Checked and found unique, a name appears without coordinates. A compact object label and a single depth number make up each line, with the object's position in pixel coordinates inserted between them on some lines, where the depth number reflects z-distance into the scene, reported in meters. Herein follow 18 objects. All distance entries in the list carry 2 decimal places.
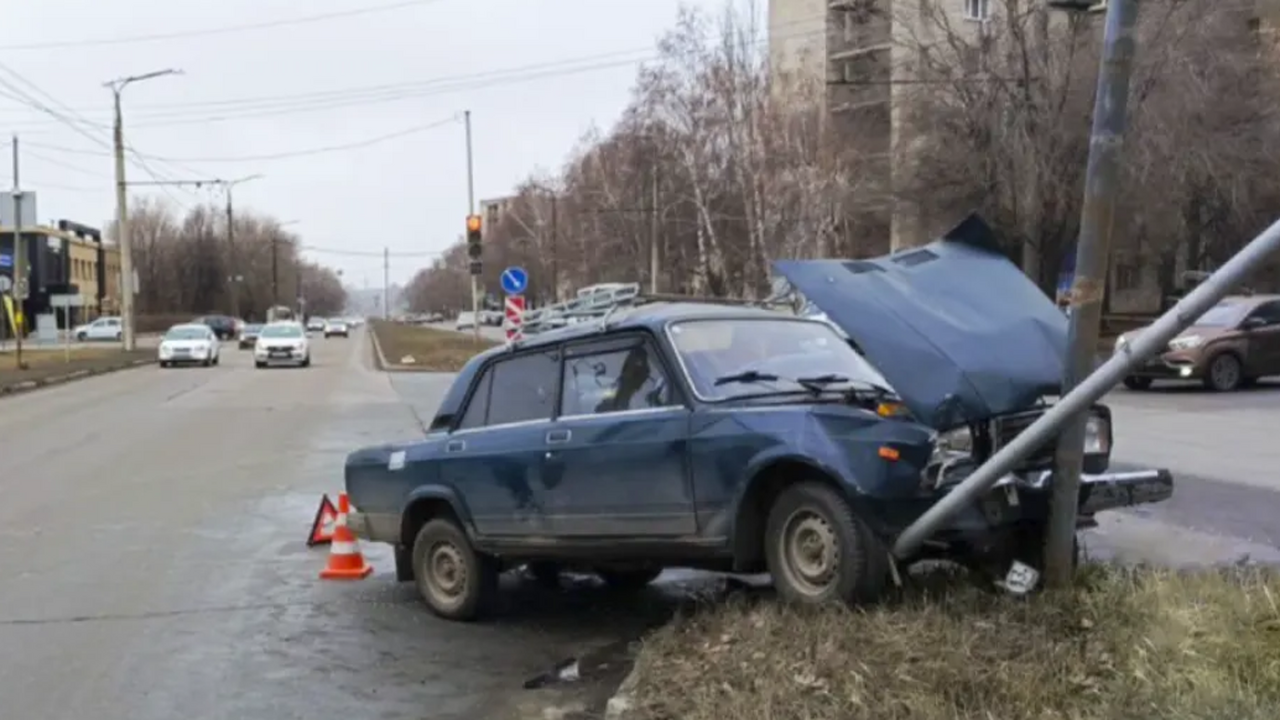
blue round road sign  29.19
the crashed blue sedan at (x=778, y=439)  5.98
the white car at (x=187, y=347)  44.84
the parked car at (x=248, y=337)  68.69
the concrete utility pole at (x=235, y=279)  105.26
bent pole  4.73
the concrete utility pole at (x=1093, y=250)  5.77
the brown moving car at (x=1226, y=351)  23.00
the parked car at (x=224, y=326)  86.81
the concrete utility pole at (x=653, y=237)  60.69
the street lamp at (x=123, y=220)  50.81
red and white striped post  27.42
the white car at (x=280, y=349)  44.25
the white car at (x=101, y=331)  76.06
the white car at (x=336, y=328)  103.12
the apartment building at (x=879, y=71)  40.06
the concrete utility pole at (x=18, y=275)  38.78
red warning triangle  10.86
